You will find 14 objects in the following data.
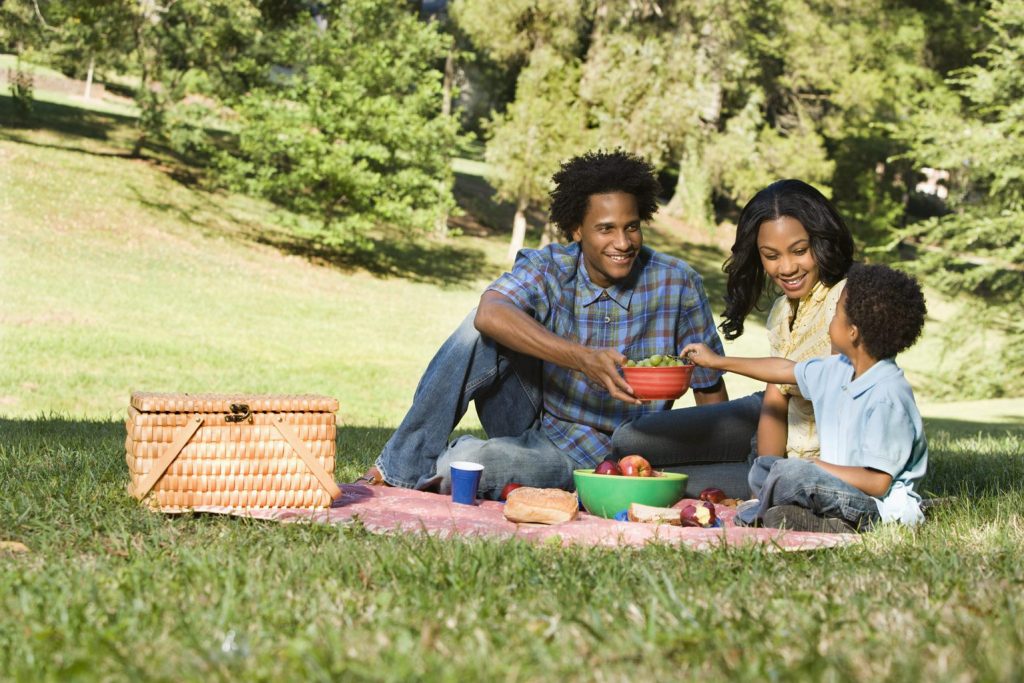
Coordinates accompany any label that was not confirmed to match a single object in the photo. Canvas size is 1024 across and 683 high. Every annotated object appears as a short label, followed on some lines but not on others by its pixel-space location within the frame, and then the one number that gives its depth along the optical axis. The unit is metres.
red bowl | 4.44
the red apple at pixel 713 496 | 5.09
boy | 4.21
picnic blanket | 3.88
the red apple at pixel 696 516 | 4.39
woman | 4.73
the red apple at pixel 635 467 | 4.78
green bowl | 4.60
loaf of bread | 4.34
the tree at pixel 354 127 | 22.20
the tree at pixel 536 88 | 25.22
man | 5.18
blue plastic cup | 4.80
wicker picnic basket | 4.24
